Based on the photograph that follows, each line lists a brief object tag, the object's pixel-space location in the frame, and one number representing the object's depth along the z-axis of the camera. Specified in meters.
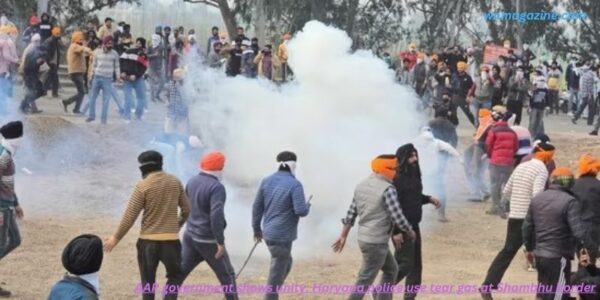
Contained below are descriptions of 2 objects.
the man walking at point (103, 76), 20.06
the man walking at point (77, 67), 20.94
